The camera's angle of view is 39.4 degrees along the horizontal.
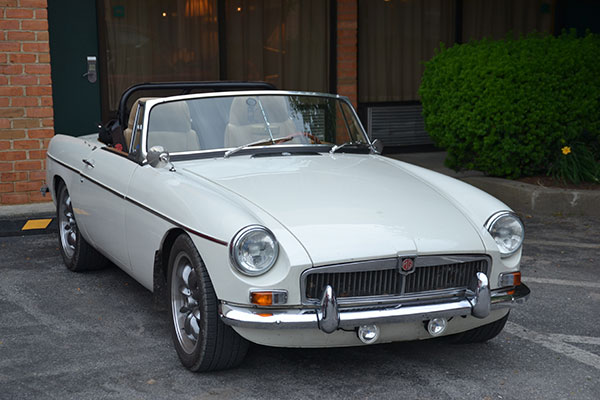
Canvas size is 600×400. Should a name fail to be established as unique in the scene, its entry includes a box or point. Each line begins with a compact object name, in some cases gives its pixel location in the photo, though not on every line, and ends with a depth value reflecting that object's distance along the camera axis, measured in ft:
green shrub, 29.01
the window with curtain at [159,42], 35.06
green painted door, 33.60
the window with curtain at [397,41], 39.68
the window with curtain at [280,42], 37.24
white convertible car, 12.66
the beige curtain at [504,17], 41.86
